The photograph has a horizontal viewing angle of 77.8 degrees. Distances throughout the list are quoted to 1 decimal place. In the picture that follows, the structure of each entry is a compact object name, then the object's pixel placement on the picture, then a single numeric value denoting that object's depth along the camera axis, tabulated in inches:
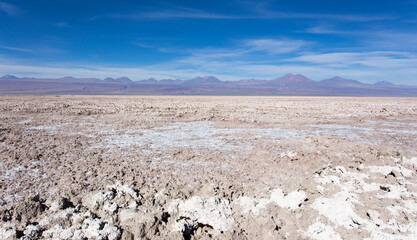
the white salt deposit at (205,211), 127.4
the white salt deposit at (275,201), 138.7
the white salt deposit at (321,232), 120.6
